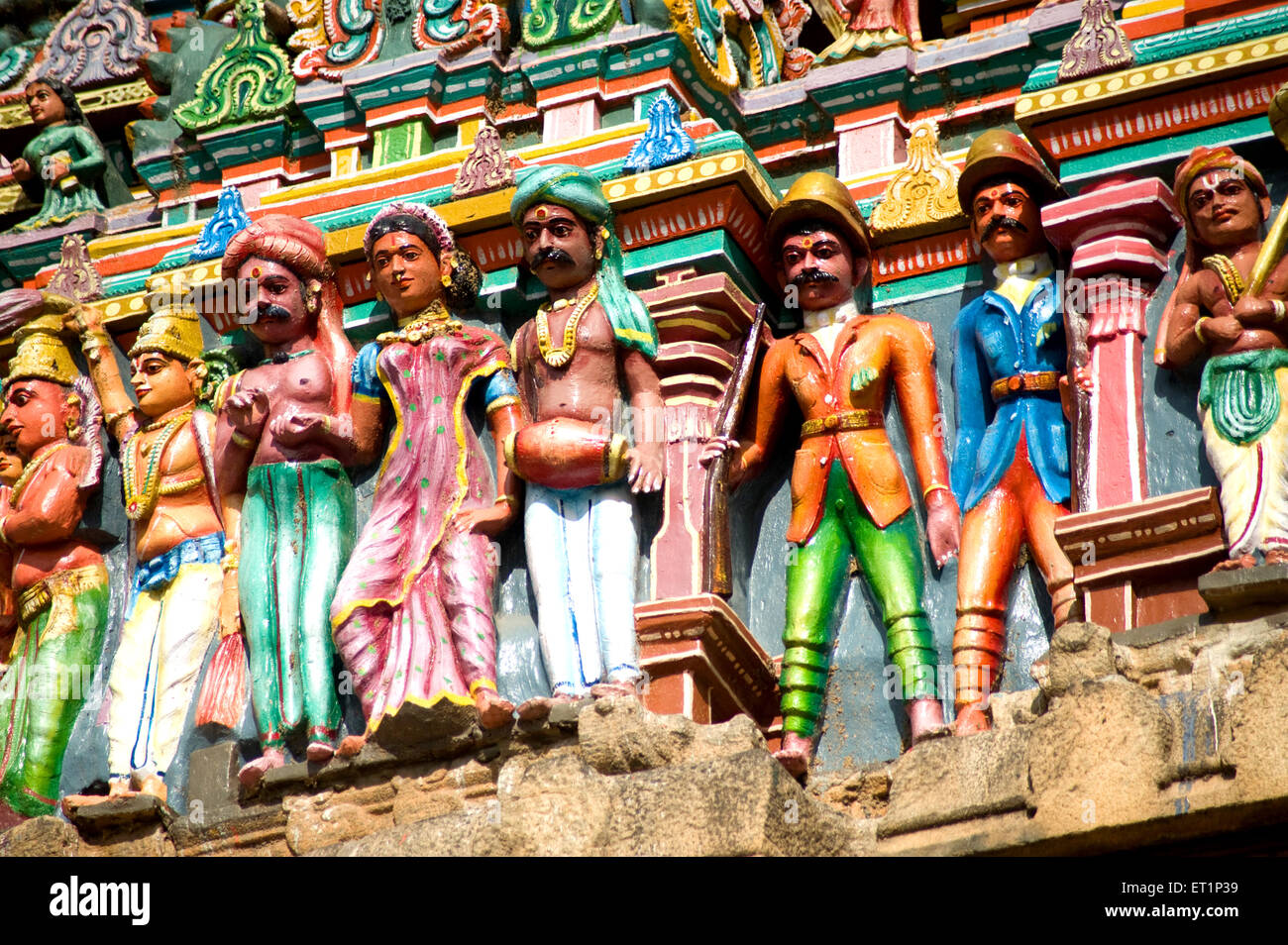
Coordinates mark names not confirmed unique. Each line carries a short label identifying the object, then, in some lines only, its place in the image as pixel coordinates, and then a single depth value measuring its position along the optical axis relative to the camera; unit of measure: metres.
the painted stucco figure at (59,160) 14.30
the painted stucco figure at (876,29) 12.62
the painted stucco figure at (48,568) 11.71
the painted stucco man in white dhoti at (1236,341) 9.66
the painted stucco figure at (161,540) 11.50
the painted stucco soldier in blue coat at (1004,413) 10.29
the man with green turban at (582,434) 10.70
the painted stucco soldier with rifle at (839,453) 10.45
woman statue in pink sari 10.72
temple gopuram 9.47
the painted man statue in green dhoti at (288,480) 11.04
